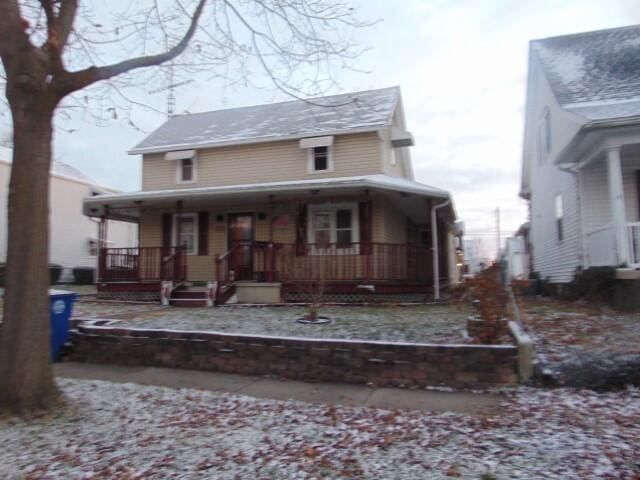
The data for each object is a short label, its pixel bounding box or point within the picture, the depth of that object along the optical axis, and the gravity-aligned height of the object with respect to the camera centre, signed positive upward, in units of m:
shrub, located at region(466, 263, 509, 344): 5.74 -0.44
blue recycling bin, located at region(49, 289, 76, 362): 6.93 -0.60
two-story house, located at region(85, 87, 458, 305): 12.20 +2.00
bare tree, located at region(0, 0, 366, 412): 4.54 +0.75
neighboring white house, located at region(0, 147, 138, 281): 22.71 +2.77
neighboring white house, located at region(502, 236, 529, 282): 21.93 +0.65
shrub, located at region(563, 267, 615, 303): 9.53 -0.33
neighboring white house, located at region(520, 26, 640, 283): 9.34 +2.69
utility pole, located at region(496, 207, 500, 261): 55.60 +4.95
